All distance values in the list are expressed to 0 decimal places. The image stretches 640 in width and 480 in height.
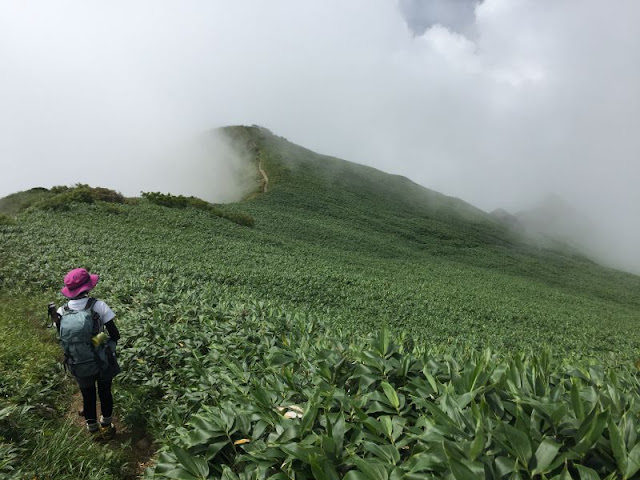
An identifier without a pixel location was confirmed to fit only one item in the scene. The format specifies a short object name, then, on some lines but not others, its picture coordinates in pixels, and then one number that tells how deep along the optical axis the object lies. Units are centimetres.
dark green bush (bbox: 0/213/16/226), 2106
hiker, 544
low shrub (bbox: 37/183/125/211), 2856
